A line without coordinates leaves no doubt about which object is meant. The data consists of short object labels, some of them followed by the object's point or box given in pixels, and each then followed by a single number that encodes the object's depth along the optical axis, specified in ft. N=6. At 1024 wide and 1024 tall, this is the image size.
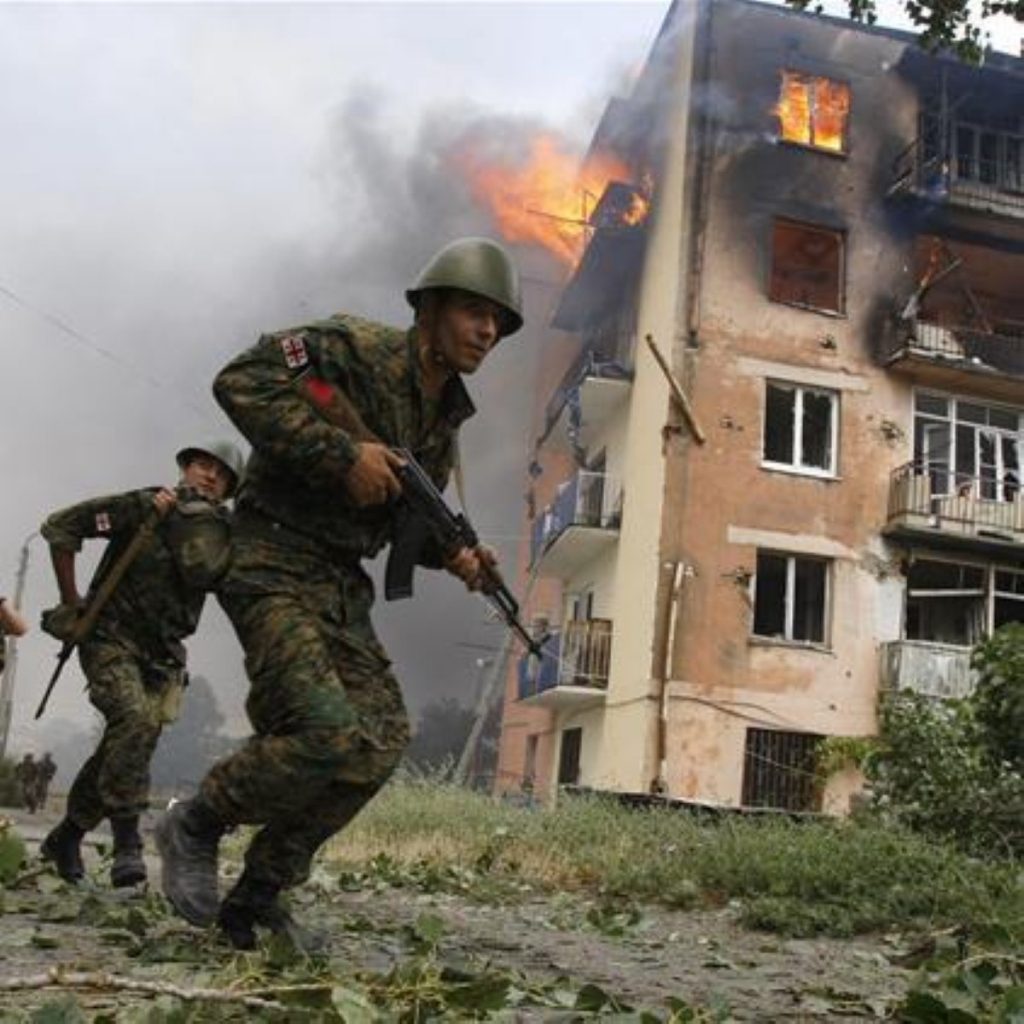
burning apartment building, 62.18
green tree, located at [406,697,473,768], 152.56
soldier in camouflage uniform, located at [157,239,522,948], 10.28
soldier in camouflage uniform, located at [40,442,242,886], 15.92
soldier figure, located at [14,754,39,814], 62.28
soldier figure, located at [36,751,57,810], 64.28
